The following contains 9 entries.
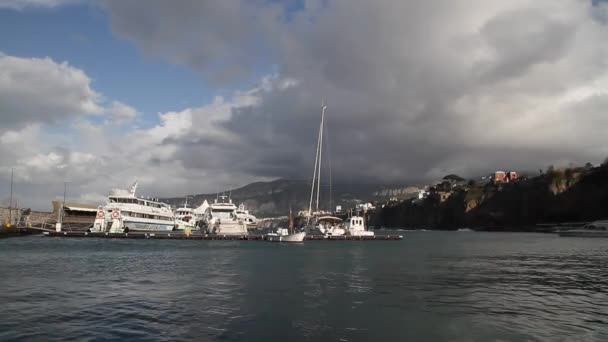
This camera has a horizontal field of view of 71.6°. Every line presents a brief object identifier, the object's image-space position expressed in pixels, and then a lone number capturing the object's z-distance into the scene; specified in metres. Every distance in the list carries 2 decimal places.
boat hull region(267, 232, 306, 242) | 86.38
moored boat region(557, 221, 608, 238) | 121.64
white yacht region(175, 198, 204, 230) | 132.21
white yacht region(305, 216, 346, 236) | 98.66
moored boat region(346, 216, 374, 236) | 101.19
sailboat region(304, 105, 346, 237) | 98.19
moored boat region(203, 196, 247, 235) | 99.12
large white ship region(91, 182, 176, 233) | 100.61
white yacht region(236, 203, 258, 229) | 152.15
